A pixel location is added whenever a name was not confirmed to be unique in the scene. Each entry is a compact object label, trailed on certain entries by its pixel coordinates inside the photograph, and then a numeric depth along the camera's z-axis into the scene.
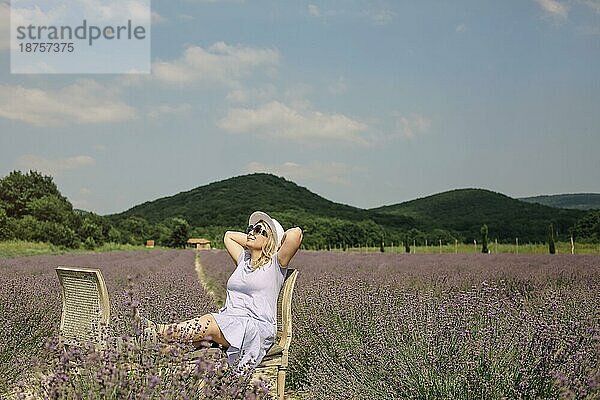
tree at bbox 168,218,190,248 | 54.97
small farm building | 53.91
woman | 3.77
